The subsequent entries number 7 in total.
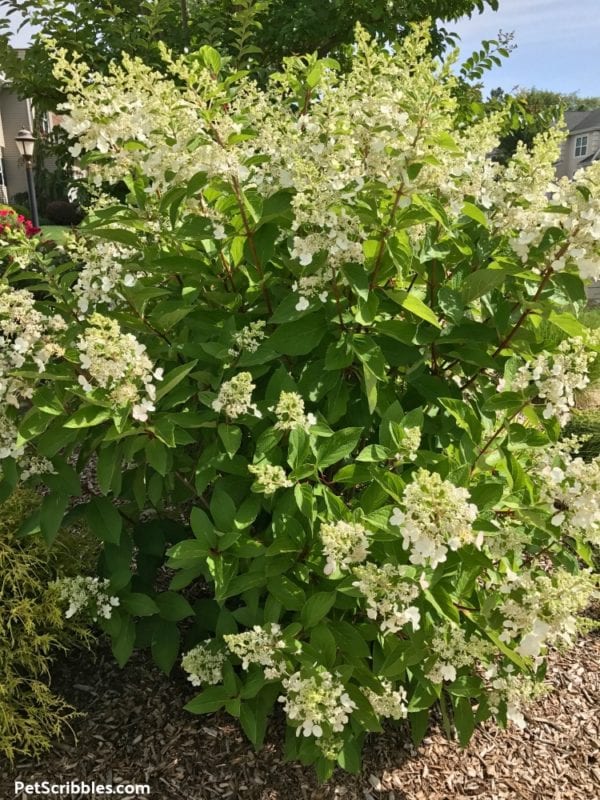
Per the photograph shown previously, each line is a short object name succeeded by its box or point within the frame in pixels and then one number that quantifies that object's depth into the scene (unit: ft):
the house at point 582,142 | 176.17
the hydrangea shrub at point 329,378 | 5.71
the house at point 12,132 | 115.96
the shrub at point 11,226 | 7.11
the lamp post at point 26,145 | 46.62
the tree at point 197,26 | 15.30
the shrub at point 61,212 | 83.88
